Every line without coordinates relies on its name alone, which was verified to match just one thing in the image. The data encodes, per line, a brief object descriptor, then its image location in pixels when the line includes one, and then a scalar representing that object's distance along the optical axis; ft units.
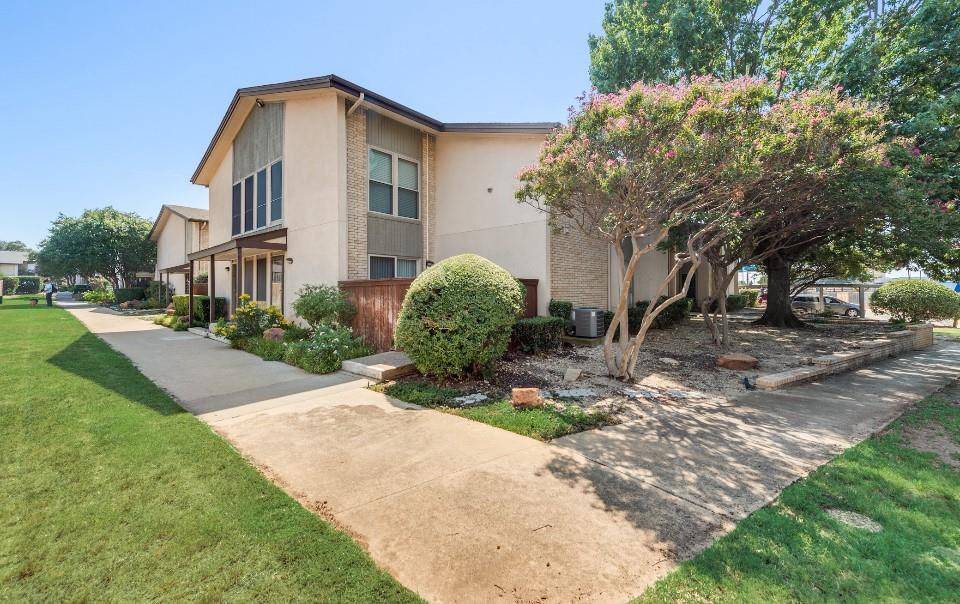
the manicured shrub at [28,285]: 174.60
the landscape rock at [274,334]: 36.32
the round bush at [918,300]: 52.80
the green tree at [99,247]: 108.37
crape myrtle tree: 19.20
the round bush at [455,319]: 21.74
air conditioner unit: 36.27
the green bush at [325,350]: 27.51
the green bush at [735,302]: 76.59
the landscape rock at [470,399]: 19.77
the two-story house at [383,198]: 37.35
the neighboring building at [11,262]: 212.02
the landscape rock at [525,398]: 18.70
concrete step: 24.72
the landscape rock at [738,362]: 27.53
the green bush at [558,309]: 36.06
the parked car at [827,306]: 90.63
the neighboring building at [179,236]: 81.82
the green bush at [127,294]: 106.88
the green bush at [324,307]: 34.37
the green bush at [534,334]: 31.19
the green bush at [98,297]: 111.24
